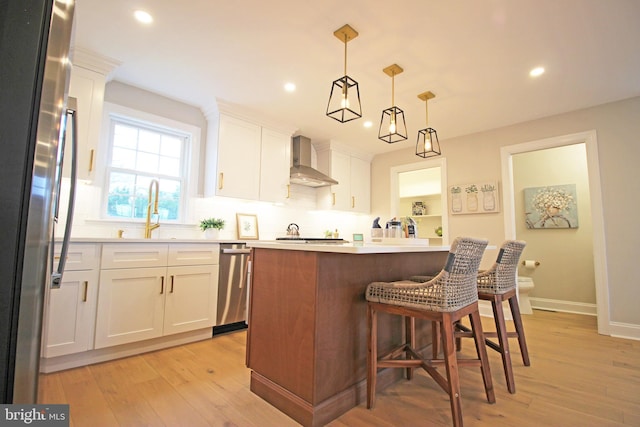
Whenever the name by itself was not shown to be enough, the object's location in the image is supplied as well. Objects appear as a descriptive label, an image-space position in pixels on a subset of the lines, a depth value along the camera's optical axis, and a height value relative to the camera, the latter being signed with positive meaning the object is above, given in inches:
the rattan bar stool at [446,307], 57.8 -13.8
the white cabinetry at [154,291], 91.7 -18.6
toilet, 158.4 -29.4
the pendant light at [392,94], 99.0 +60.3
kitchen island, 60.1 -19.6
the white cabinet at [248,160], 136.3 +37.5
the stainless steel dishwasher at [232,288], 117.3 -20.4
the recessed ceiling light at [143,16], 82.4 +61.4
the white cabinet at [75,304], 82.0 -19.9
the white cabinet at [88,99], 99.5 +46.2
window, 119.6 +28.6
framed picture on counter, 151.4 +5.5
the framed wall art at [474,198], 158.2 +23.2
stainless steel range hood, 165.5 +39.5
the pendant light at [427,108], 118.3 +60.4
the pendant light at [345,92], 82.7 +60.3
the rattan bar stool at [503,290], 78.0 -13.9
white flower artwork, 172.4 +20.6
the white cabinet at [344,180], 190.2 +39.2
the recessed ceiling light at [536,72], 106.5 +61.2
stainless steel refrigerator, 27.0 +5.8
